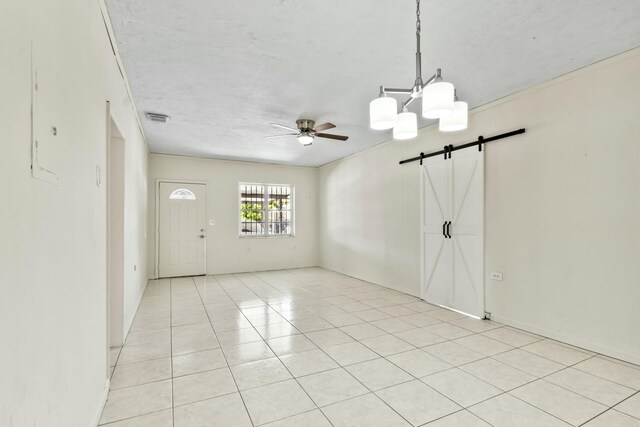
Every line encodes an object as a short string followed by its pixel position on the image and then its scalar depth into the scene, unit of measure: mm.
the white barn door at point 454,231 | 4152
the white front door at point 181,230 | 6930
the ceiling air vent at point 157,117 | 4385
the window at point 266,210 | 7945
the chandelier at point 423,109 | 1841
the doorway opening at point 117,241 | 3215
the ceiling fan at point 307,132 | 4504
